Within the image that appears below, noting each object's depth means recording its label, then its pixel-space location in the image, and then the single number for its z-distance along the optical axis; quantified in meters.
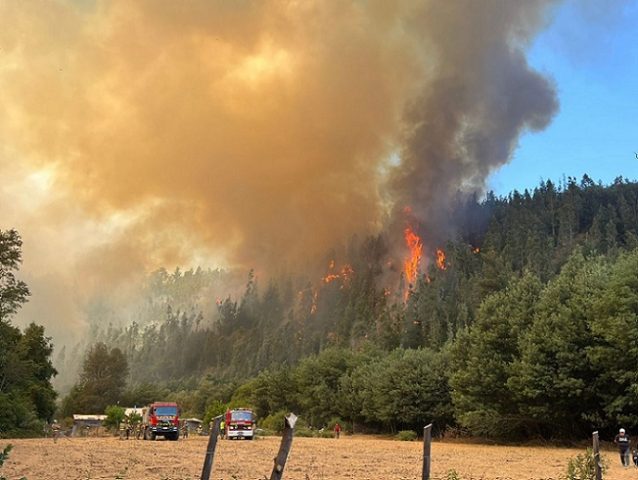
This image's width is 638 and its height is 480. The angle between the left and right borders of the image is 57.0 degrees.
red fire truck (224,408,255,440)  68.06
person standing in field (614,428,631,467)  32.28
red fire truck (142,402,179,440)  63.84
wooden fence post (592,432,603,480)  18.78
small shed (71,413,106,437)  83.75
